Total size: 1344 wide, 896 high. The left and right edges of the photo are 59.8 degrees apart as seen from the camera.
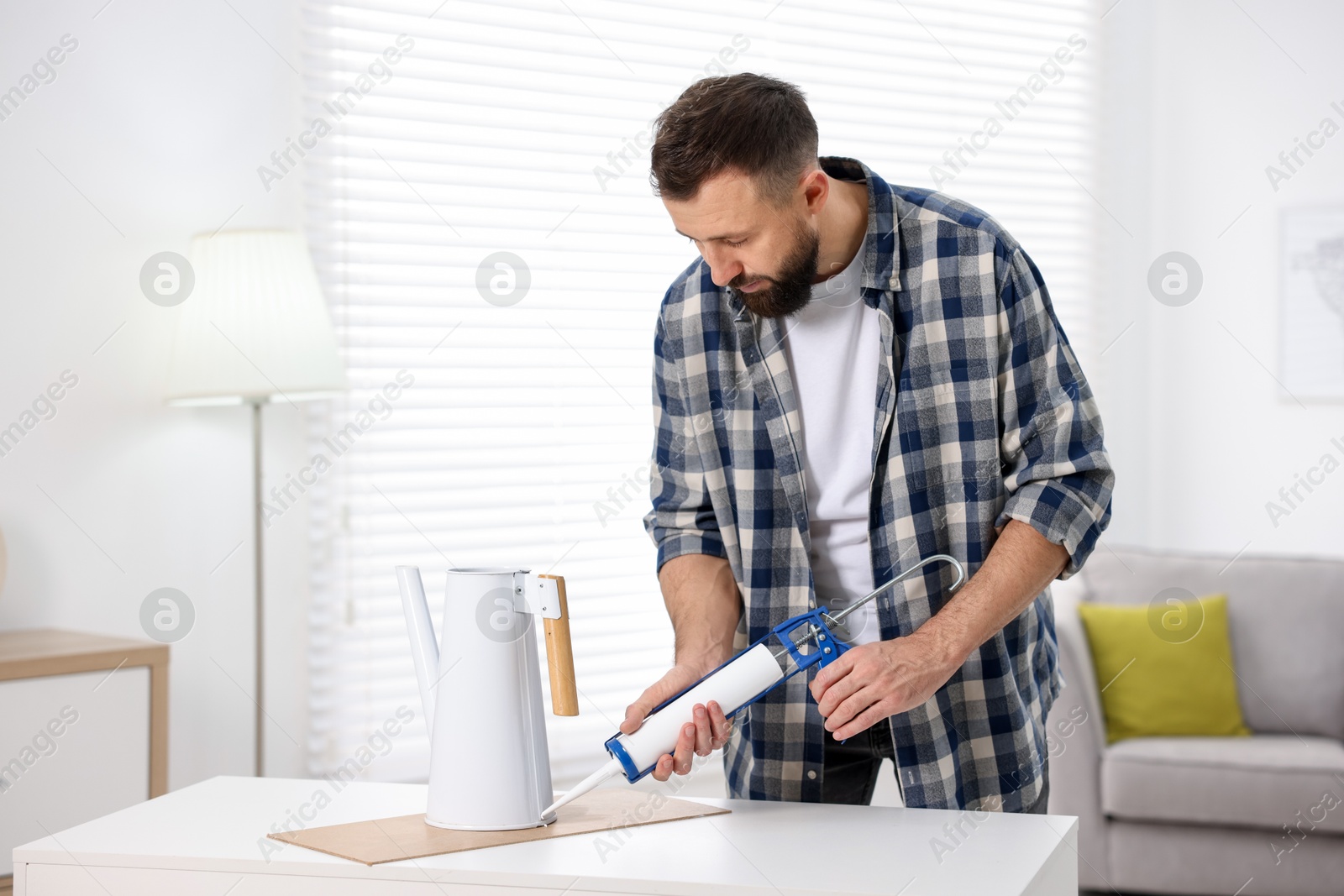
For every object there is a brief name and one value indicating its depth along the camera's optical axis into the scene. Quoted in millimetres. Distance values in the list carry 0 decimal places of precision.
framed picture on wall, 3910
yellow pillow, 3113
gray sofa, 2834
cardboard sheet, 1135
